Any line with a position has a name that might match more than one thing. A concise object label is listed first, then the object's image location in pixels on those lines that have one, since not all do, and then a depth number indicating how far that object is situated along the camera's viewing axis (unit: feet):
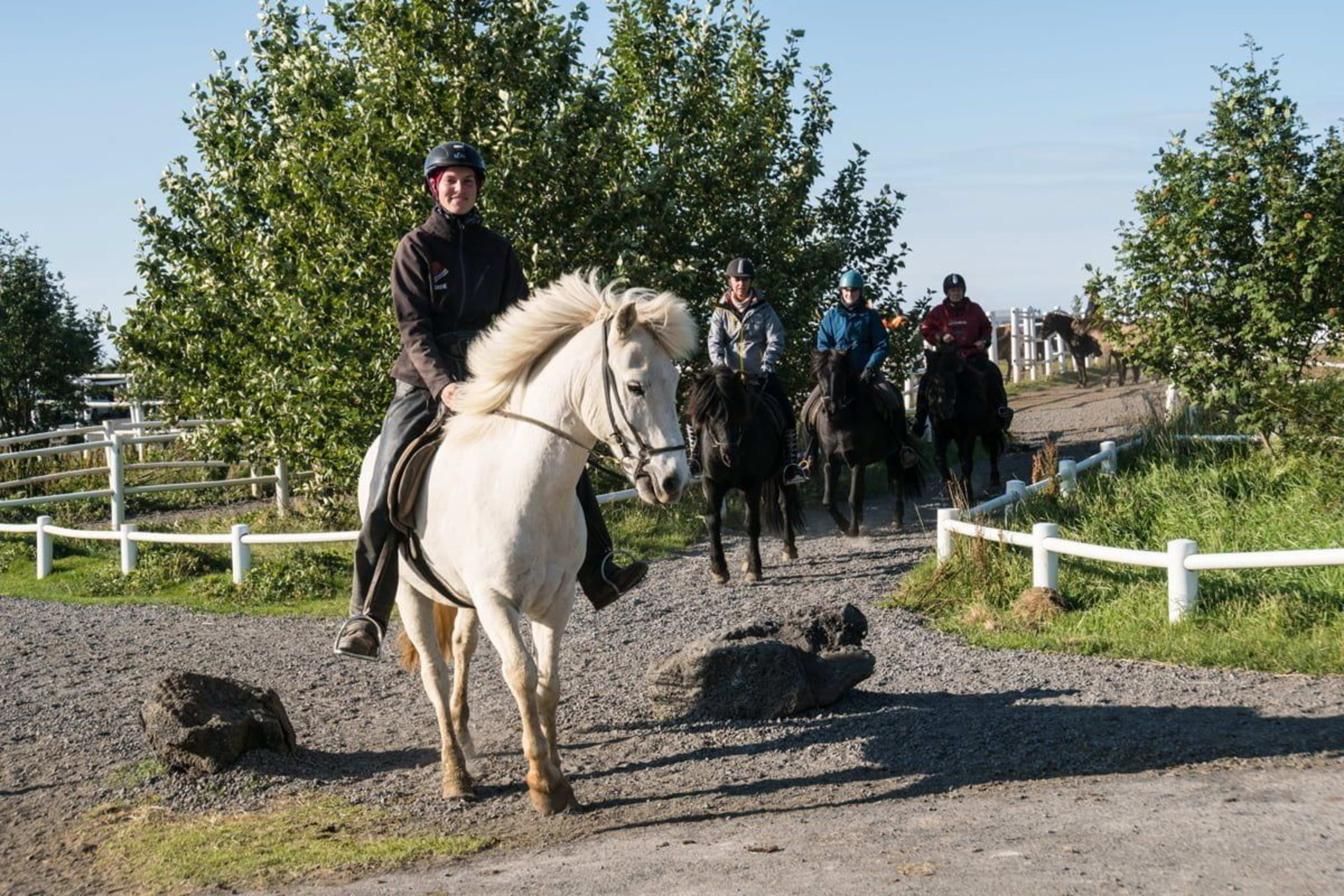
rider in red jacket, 55.98
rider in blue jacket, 49.16
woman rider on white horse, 23.49
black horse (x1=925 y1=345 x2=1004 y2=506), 53.88
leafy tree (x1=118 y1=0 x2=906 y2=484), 51.13
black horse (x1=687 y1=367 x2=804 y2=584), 43.52
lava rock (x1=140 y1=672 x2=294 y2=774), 25.07
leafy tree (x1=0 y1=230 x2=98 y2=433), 84.64
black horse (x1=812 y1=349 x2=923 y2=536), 48.14
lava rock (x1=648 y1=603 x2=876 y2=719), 26.78
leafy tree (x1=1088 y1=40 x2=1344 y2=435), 46.55
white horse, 20.10
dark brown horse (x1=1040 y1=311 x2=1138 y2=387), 106.22
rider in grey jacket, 45.65
